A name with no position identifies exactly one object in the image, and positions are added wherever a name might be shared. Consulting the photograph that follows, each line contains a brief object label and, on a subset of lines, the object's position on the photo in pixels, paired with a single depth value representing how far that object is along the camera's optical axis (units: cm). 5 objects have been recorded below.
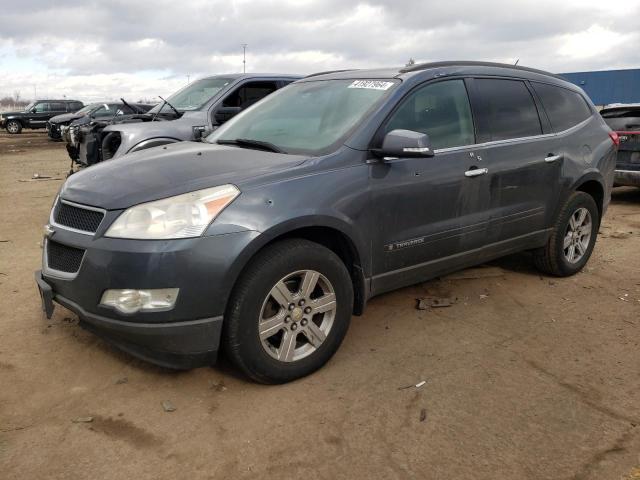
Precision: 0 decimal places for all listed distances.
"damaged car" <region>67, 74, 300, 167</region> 717
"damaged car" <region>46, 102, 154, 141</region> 2141
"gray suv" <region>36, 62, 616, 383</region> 268
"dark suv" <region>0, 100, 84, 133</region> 2981
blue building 3609
